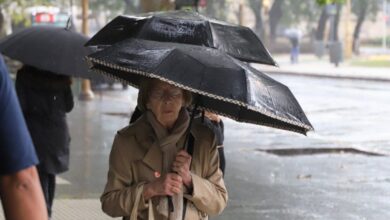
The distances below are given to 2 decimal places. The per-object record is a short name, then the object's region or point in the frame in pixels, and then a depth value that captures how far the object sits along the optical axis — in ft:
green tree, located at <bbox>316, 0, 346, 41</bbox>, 272.46
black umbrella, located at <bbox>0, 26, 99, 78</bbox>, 31.04
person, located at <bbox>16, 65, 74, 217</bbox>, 31.90
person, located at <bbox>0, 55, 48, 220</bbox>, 10.46
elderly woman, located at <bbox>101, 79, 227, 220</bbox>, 17.44
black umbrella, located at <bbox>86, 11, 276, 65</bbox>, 19.04
